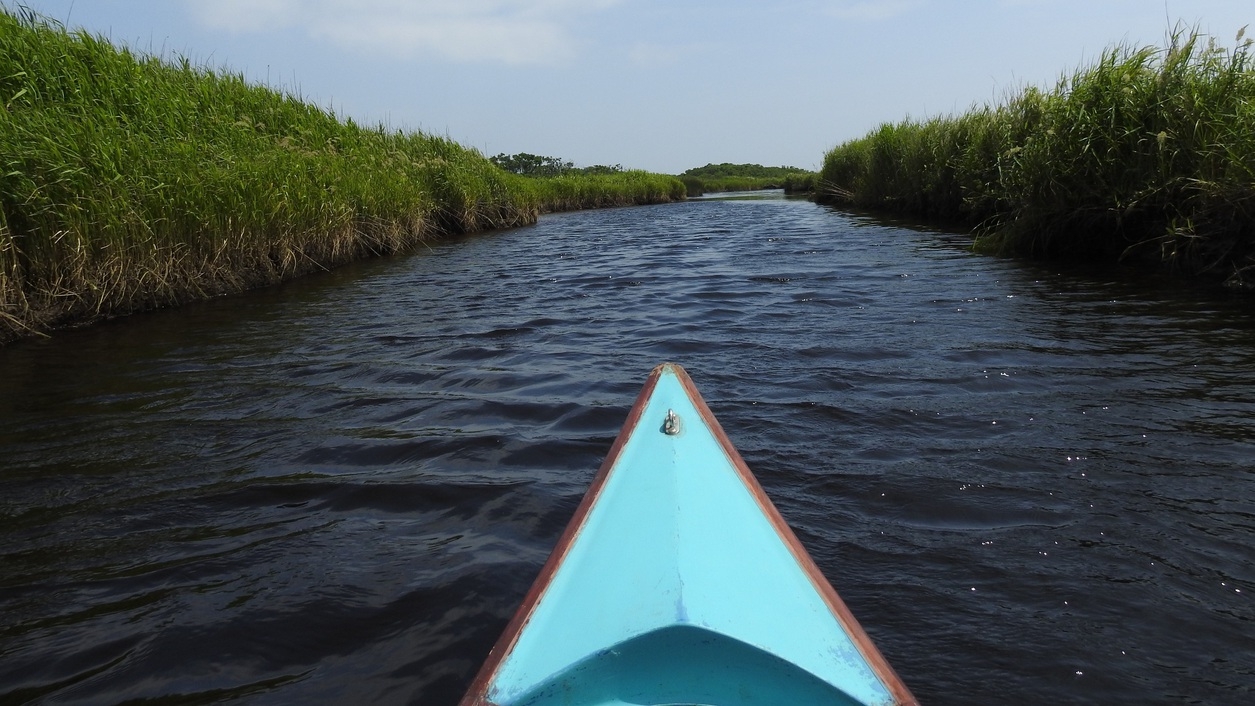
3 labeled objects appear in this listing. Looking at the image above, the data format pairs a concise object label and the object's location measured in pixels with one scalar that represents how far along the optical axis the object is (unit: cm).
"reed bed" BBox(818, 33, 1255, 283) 633
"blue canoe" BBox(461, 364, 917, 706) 149
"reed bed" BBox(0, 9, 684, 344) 602
